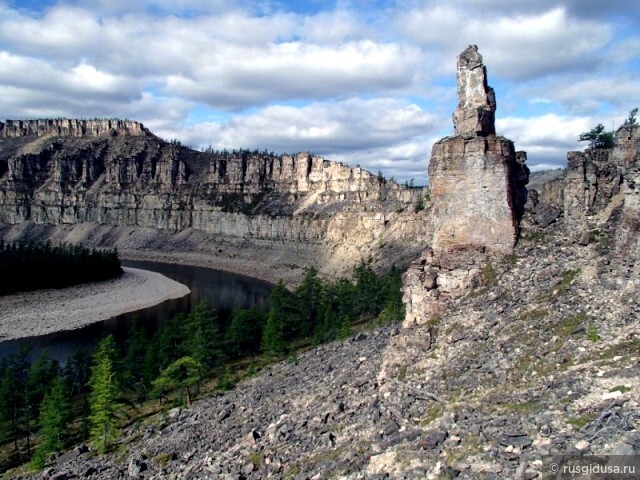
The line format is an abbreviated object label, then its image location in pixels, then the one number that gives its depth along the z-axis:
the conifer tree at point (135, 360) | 47.38
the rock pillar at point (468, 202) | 26.08
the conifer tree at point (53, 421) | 34.66
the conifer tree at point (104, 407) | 32.78
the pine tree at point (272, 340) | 52.03
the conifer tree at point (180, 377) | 39.91
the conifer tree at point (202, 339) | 47.09
